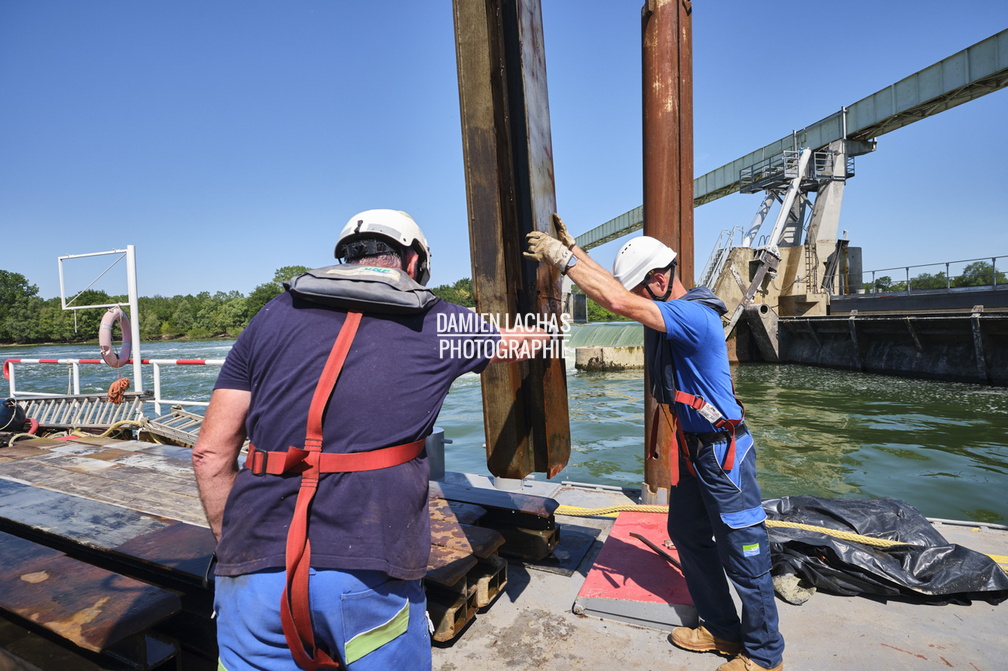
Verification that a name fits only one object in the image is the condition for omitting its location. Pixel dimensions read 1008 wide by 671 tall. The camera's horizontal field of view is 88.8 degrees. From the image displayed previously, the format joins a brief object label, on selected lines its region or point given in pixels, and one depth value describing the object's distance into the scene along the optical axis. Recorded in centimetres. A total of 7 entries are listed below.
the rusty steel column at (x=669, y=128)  412
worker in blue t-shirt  234
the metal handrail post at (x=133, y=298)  820
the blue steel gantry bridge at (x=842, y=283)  1686
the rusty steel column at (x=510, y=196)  275
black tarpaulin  298
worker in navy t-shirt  132
